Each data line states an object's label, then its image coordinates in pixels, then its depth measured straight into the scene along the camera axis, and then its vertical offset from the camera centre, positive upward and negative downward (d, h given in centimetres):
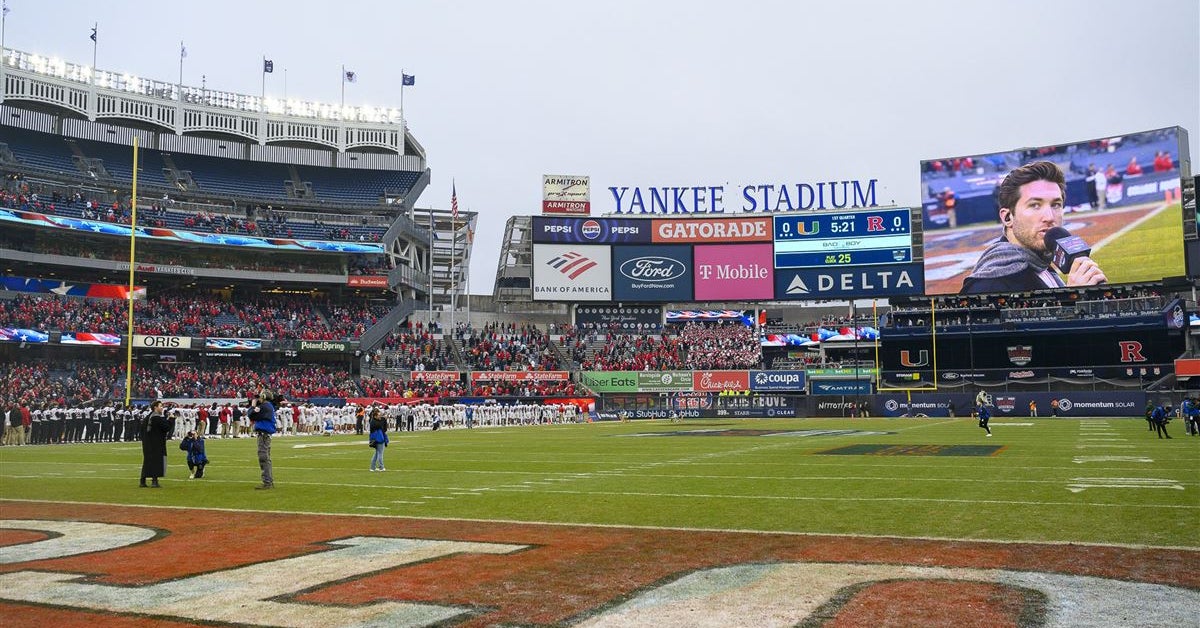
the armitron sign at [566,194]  7525 +1467
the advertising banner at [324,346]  5997 +226
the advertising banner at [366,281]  6612 +693
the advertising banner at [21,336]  4866 +260
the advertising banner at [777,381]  6525 -36
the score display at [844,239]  7094 +1026
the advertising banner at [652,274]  7400 +805
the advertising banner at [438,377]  6212 +22
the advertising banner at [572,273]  7356 +815
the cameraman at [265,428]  1575 -77
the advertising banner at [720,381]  6625 -33
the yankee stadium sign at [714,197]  7412 +1427
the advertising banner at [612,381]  6625 -21
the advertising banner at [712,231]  7369 +1135
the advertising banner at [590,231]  7400 +1149
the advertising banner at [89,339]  5141 +249
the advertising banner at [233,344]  5644 +233
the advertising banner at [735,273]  7306 +793
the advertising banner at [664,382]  6612 -32
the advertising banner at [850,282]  7012 +694
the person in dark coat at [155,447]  1606 -106
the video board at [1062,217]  6150 +1046
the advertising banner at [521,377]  6388 +18
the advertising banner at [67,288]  5726 +596
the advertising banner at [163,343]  5397 +234
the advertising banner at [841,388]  6174 -86
